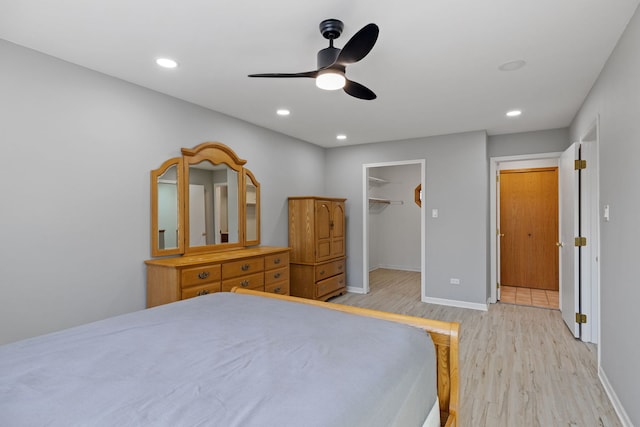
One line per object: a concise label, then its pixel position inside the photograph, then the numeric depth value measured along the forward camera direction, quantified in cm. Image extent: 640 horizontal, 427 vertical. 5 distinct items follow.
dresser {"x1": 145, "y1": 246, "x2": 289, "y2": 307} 287
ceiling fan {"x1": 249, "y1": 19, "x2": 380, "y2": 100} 172
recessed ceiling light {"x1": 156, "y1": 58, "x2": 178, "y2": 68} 252
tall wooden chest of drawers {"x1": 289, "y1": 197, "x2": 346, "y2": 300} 473
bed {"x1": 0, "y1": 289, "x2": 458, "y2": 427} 95
